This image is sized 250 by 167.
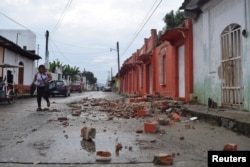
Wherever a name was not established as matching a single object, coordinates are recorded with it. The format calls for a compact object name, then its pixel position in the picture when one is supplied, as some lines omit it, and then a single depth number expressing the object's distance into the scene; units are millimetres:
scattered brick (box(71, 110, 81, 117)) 10652
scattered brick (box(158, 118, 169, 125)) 8256
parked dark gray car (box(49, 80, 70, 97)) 29078
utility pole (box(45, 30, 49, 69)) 36844
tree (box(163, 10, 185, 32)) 28328
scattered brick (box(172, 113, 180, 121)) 9228
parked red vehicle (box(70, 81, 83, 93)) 53797
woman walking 12297
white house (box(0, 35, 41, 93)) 24875
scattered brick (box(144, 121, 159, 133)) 6922
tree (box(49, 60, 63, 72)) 58106
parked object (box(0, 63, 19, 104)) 16083
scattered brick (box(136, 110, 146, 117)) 10392
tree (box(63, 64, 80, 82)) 72875
